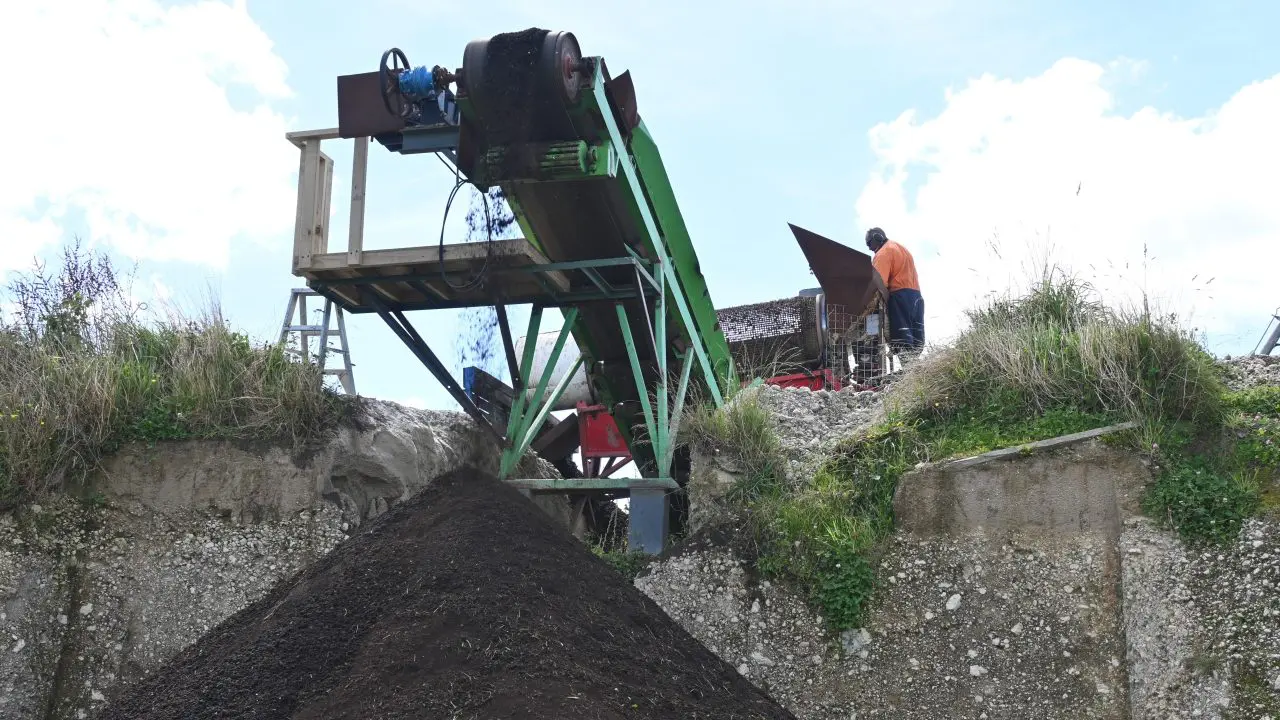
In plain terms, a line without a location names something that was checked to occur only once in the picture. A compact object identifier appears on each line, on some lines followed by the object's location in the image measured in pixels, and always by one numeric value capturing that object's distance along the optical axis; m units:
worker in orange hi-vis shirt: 12.10
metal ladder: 9.07
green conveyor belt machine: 7.79
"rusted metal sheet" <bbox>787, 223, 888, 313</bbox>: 11.48
